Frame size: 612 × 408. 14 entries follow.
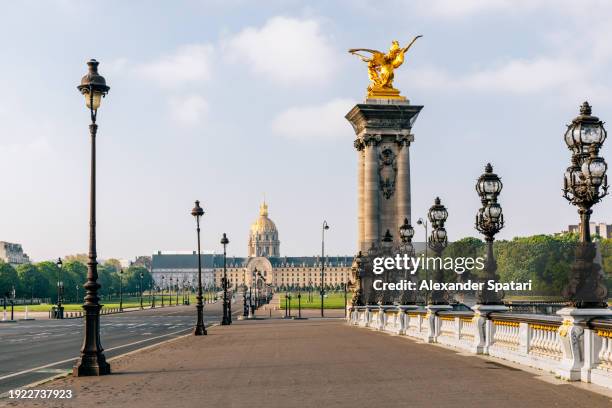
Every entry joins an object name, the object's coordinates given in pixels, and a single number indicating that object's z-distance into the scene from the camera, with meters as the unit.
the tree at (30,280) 192.88
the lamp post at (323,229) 105.24
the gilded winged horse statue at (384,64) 73.50
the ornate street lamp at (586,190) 19.06
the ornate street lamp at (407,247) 46.48
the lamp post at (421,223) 98.01
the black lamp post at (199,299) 51.62
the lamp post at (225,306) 74.11
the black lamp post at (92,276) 23.39
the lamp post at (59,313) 100.50
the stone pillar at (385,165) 70.94
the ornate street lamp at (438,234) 36.78
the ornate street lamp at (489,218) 27.88
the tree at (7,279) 179.50
